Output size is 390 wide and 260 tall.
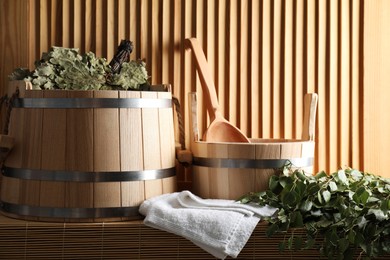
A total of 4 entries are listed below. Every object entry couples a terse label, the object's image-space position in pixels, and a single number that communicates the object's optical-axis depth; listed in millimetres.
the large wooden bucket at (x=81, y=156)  1771
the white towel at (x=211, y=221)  1660
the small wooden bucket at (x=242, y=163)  1854
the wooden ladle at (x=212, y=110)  2109
